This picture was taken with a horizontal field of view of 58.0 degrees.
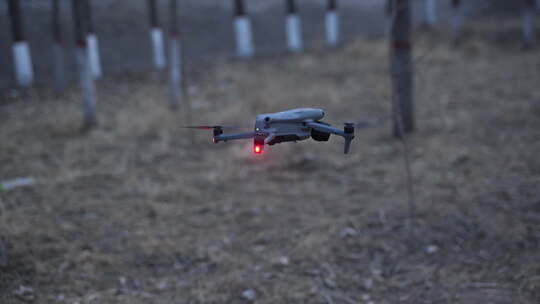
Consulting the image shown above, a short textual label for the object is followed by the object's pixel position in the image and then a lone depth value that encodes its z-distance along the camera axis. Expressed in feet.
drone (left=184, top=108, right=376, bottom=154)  6.48
